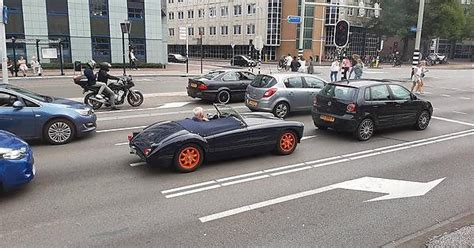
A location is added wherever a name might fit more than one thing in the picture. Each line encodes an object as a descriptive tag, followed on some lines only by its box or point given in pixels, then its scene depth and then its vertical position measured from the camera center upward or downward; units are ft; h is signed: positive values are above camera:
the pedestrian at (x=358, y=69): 67.15 -2.29
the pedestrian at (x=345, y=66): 72.64 -1.96
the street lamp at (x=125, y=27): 85.20 +5.49
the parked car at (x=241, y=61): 150.87 -2.88
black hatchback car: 32.04 -4.37
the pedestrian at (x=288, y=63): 116.34 -2.54
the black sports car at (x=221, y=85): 51.19 -4.28
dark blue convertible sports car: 22.54 -5.26
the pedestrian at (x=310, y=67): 105.85 -3.31
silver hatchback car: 41.01 -4.06
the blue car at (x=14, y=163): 18.11 -5.39
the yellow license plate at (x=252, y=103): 41.91 -5.31
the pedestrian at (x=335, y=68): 72.79 -2.38
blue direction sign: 79.87 +7.26
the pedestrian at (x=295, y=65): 97.51 -2.60
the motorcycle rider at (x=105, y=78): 44.42 -3.05
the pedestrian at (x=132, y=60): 111.39 -2.37
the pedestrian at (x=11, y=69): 90.16 -4.43
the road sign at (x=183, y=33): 104.59 +5.30
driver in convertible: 24.84 -3.93
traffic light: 55.90 +3.21
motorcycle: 44.91 -5.08
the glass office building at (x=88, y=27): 108.88 +7.11
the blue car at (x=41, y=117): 27.76 -4.91
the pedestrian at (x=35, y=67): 89.83 -3.86
